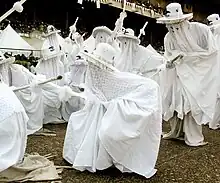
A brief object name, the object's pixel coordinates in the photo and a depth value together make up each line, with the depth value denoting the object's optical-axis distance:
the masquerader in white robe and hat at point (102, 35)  7.07
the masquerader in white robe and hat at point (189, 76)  5.16
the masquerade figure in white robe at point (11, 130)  3.18
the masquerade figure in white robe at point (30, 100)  5.85
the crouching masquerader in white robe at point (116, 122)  3.65
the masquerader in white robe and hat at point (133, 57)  5.99
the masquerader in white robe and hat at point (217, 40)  6.49
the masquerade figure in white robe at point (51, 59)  7.44
